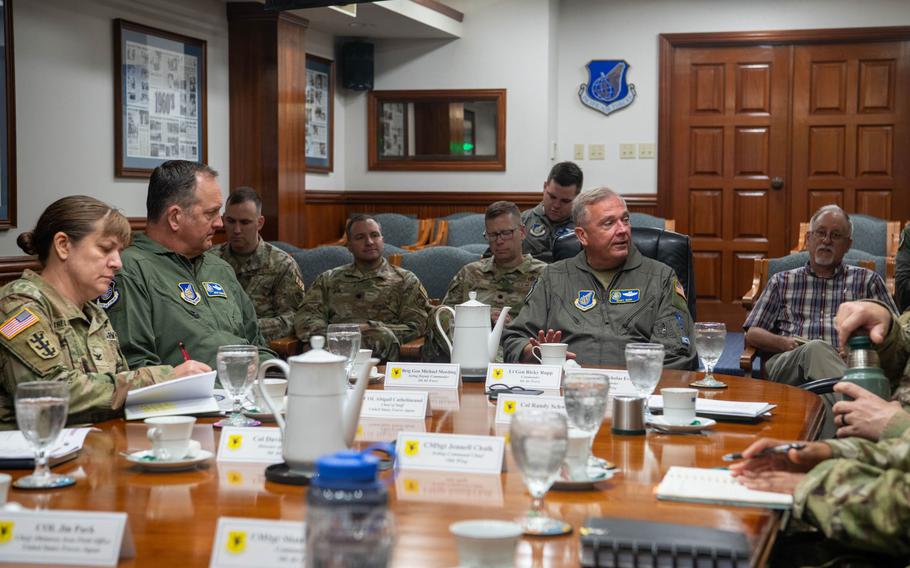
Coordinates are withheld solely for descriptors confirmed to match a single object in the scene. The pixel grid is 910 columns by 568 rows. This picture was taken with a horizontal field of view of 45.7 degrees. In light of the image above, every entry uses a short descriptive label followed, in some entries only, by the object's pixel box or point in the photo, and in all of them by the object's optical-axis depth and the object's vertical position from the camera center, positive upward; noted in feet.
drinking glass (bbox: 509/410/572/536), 4.50 -1.02
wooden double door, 27.14 +1.70
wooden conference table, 4.42 -1.41
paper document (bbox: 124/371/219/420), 7.38 -1.36
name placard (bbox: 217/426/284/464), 5.98 -1.34
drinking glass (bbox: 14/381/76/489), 5.24 -1.03
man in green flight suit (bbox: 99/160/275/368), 10.00 -0.81
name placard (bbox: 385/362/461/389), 8.77 -1.39
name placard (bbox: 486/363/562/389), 8.71 -1.39
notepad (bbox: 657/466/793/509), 5.11 -1.39
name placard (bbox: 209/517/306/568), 4.06 -1.29
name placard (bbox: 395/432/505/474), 5.80 -1.34
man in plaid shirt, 14.79 -1.23
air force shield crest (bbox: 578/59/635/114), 28.40 +3.12
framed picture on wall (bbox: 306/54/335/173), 28.02 +2.44
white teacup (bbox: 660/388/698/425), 7.05 -1.30
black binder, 3.98 -1.28
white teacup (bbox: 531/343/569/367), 9.21 -1.27
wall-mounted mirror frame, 28.91 +1.91
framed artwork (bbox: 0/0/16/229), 17.54 +1.21
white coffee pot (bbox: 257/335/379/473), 5.30 -0.99
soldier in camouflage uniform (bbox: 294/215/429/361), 16.39 -1.37
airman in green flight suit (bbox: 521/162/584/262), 17.49 -0.14
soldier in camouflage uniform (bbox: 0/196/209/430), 7.38 -0.84
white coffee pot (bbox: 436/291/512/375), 9.28 -1.14
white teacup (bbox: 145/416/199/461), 5.88 -1.27
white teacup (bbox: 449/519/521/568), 3.80 -1.20
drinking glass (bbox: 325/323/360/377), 7.92 -1.00
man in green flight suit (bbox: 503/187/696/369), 11.30 -1.03
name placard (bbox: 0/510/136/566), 4.21 -1.32
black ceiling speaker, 29.17 +3.77
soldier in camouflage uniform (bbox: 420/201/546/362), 14.98 -0.97
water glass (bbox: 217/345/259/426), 6.73 -1.03
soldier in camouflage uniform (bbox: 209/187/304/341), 16.96 -0.98
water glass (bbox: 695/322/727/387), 9.01 -1.14
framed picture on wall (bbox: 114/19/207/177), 20.81 +2.14
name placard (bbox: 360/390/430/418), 7.47 -1.39
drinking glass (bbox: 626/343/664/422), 6.98 -1.04
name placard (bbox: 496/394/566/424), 7.13 -1.33
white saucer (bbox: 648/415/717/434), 6.91 -1.42
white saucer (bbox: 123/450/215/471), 5.74 -1.38
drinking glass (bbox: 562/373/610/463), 5.53 -1.01
